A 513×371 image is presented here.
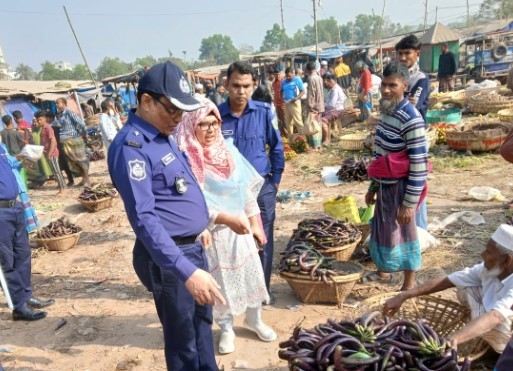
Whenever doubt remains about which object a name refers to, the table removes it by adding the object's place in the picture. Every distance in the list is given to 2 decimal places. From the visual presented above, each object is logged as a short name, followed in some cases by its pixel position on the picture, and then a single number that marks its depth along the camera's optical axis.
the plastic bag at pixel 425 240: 4.84
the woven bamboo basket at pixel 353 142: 9.95
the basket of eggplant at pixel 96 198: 8.30
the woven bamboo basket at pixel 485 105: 11.25
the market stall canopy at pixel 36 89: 17.49
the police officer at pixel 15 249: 4.20
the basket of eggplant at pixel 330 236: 4.61
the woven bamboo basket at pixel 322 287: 3.94
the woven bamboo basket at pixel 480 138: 8.59
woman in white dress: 2.96
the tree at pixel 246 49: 114.17
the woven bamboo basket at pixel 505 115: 9.90
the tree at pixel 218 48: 130.25
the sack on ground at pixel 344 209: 5.56
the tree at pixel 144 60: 123.25
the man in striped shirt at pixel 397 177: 3.49
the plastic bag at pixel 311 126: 11.01
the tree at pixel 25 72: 82.69
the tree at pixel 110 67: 98.18
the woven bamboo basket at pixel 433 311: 3.12
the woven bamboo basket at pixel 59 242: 6.47
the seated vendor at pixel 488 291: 2.42
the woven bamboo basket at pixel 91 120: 19.50
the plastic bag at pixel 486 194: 6.44
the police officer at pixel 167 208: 2.12
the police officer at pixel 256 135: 3.61
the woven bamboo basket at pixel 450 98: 12.77
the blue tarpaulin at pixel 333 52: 25.92
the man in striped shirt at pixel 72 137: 10.12
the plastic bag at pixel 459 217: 5.70
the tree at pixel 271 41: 103.56
